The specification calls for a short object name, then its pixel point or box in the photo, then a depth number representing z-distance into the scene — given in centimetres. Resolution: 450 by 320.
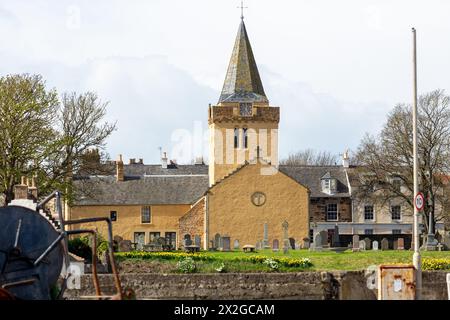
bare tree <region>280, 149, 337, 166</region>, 14725
